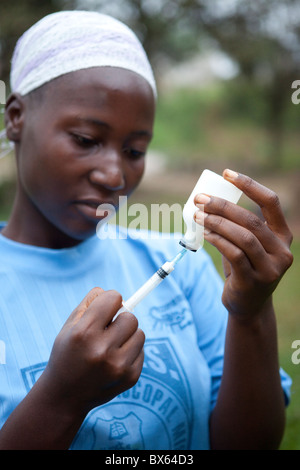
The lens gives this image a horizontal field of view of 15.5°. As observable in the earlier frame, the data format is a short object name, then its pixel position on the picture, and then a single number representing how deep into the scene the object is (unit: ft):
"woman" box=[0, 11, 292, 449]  3.18
